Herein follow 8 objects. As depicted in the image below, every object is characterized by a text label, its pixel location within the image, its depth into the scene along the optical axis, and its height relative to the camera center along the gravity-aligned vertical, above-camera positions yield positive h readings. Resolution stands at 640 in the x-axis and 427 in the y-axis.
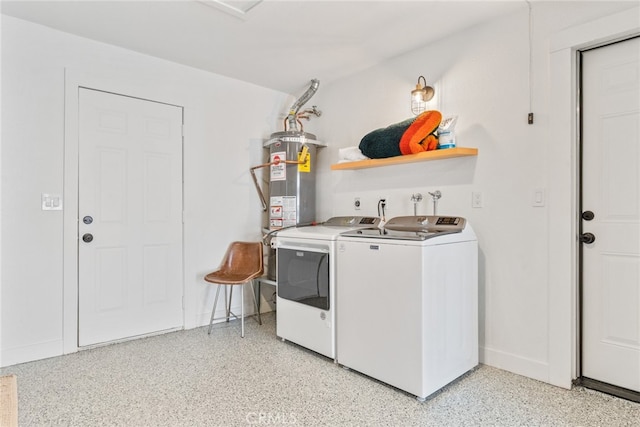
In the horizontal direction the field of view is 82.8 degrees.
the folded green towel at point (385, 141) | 2.65 +0.56
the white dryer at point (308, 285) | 2.49 -0.52
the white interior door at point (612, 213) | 1.99 +0.01
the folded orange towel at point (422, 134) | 2.50 +0.56
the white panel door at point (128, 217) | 2.78 -0.02
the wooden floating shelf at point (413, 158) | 2.40 +0.41
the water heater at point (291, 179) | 3.41 +0.34
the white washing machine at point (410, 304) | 1.99 -0.54
